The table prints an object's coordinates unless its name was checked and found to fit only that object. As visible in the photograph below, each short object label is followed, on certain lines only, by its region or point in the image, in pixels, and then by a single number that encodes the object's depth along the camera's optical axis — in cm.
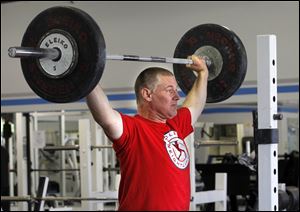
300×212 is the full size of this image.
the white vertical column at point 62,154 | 1303
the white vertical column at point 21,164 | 1133
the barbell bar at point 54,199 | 768
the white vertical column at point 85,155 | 946
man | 314
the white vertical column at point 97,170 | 1001
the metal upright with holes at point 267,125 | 393
